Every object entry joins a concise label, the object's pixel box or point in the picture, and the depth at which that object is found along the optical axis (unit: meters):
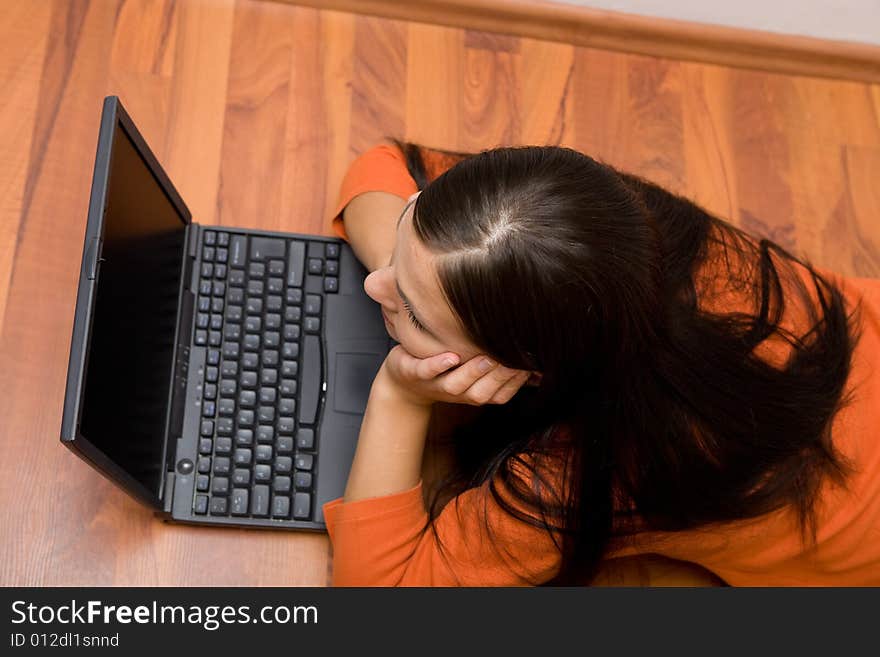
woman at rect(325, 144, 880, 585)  0.56
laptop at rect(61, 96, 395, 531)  0.68
